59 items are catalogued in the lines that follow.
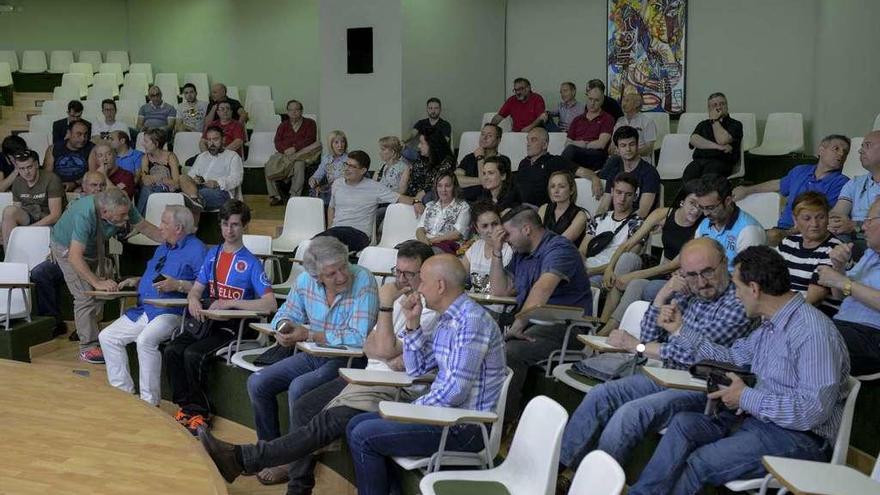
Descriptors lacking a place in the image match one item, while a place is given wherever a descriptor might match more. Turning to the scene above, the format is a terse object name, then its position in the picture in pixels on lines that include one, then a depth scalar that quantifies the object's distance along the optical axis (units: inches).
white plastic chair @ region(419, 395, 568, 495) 144.8
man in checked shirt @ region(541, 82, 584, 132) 432.1
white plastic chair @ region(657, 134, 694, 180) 403.2
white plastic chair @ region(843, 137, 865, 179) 328.8
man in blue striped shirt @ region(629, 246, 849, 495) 151.5
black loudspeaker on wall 431.5
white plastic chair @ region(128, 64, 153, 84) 613.9
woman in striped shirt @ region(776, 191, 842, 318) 207.9
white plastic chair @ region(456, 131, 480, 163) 425.1
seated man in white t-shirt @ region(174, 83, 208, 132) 510.6
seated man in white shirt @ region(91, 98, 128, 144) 474.3
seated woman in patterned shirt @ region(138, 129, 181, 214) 386.0
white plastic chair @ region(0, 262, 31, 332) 288.5
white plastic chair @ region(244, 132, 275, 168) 480.1
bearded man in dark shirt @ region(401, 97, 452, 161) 416.8
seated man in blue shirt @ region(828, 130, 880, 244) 231.9
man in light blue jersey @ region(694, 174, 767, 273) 231.9
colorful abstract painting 452.4
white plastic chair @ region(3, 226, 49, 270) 324.5
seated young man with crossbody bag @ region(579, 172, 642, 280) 269.6
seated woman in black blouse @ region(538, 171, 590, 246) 278.1
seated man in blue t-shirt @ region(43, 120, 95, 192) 400.2
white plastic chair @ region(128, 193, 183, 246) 364.2
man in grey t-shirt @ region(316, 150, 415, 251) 349.1
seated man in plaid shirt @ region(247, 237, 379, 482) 215.0
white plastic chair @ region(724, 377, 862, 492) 152.3
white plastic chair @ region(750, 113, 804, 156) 413.1
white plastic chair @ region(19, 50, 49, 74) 619.5
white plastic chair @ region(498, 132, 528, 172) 418.5
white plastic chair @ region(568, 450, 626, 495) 120.1
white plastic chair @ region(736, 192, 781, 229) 287.0
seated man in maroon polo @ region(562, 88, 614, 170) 386.6
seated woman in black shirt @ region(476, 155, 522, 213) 306.2
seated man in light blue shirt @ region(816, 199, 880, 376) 185.8
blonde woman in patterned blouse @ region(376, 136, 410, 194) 372.2
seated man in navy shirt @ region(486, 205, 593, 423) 218.7
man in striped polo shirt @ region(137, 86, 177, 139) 513.7
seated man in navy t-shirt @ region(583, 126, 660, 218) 298.0
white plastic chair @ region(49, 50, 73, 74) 629.0
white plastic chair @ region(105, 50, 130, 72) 638.5
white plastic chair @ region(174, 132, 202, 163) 480.1
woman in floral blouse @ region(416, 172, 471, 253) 308.2
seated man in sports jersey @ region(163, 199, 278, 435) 249.1
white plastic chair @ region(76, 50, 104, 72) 633.6
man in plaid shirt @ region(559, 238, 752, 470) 179.5
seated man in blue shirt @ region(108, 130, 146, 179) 397.4
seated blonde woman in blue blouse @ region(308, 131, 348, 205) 388.5
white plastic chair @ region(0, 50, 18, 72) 618.2
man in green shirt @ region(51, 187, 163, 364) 286.9
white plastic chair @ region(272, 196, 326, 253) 356.8
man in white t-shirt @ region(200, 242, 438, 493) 187.6
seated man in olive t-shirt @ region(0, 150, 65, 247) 346.6
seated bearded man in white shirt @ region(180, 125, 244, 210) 389.4
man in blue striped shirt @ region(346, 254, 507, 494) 170.7
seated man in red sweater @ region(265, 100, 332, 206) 445.7
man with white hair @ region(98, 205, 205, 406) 264.5
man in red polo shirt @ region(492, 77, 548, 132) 438.0
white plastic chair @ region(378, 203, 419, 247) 335.0
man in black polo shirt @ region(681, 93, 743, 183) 370.3
